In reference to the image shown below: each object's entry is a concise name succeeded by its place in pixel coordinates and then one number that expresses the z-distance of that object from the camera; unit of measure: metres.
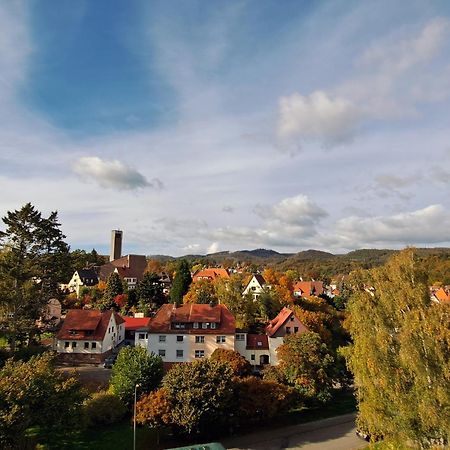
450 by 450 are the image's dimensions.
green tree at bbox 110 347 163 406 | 30.48
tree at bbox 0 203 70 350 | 36.56
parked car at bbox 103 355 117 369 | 43.66
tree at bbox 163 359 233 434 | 26.42
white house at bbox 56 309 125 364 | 45.12
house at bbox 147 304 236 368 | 42.31
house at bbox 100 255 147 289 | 92.31
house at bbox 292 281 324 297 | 88.70
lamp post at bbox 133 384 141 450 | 25.32
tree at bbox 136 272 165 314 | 67.08
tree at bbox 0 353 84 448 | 21.06
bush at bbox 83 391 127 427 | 29.05
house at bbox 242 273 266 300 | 75.41
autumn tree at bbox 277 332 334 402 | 33.12
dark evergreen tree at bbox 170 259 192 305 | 67.38
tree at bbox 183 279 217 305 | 58.68
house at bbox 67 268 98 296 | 87.19
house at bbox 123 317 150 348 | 55.34
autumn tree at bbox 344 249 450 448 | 16.75
